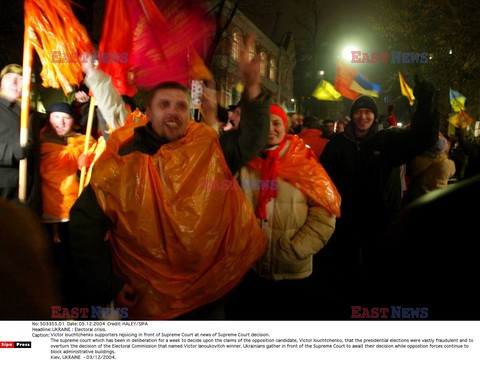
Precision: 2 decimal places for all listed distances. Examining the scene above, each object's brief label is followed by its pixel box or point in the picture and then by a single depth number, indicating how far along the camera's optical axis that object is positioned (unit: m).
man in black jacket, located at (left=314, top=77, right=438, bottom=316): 2.40
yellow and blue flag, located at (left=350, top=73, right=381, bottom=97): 4.44
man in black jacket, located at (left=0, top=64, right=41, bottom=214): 2.48
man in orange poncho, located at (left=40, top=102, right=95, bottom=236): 3.06
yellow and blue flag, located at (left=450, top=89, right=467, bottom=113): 5.07
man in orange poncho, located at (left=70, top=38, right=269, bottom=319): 1.45
